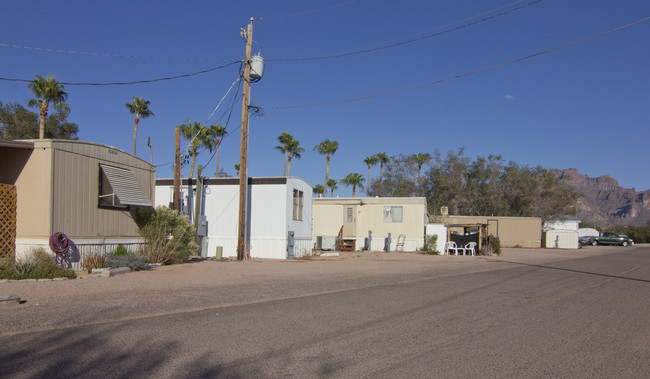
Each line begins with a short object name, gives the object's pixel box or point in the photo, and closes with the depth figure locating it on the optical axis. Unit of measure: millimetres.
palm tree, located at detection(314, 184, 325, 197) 67250
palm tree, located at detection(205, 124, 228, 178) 39006
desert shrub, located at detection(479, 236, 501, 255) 29016
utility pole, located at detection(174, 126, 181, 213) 20172
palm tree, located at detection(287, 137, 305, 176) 47806
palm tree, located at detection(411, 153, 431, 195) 55822
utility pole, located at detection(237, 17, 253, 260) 18828
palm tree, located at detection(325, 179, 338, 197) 68375
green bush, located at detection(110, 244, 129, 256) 14493
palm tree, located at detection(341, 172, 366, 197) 65938
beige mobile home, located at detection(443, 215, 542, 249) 43812
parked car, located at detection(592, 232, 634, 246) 53688
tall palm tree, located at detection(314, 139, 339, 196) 54719
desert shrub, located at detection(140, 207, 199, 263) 15844
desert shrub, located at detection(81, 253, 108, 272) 13188
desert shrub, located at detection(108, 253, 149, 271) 13367
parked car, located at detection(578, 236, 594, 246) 52219
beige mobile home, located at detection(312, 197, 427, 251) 31031
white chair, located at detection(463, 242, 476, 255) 28484
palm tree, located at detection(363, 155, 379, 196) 61791
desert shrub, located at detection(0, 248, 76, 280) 10883
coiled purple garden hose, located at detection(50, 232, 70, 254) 12141
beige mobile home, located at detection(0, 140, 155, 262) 12438
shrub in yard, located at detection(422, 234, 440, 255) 29158
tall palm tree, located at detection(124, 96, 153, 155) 35562
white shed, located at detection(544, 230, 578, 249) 44375
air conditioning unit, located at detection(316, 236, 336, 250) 31438
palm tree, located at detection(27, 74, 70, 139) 28812
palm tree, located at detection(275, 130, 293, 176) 47281
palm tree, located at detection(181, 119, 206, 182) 34106
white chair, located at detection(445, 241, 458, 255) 29123
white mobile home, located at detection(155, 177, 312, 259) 21484
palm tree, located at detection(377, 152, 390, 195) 61656
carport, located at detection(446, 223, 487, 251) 29141
